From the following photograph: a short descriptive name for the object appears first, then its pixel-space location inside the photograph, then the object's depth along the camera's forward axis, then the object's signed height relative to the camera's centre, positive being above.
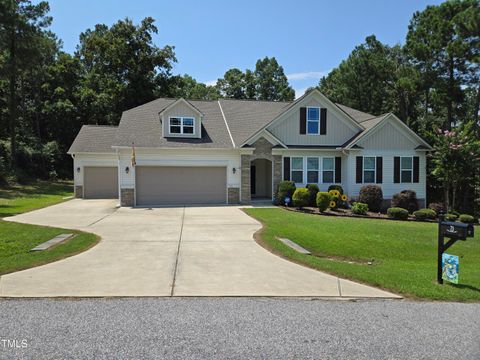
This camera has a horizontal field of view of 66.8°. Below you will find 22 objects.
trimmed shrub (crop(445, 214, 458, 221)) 16.94 -2.00
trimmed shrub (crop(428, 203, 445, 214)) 19.69 -1.78
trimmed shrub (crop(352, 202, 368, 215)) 17.55 -1.67
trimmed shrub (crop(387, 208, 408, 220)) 16.97 -1.85
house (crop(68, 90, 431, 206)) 19.50 +1.19
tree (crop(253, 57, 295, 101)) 50.69 +12.92
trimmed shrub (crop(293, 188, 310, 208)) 17.95 -1.13
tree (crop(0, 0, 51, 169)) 26.12 +10.62
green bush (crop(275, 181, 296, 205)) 19.15 -0.88
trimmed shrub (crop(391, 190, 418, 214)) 19.00 -1.40
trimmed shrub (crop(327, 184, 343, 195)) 20.05 -0.76
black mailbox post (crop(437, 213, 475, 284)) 5.97 -0.98
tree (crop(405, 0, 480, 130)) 25.27 +9.09
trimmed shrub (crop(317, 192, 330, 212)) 16.86 -1.20
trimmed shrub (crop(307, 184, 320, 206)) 19.22 -1.04
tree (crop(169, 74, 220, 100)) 52.00 +12.32
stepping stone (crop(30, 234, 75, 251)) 8.53 -1.72
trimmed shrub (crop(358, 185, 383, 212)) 18.88 -1.18
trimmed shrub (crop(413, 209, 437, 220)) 17.14 -1.89
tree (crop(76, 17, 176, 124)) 37.69 +11.14
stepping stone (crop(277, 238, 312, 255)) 8.90 -1.86
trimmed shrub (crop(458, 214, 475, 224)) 17.25 -2.12
